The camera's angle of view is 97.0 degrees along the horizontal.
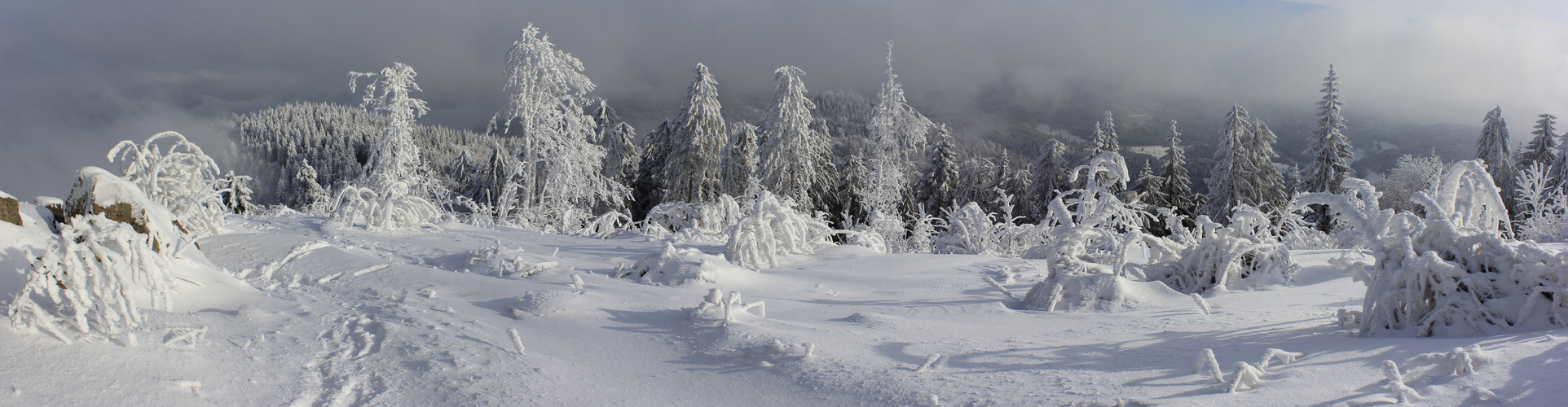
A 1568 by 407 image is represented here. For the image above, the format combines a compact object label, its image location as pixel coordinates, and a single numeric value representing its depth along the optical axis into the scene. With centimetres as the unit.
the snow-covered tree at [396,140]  2014
